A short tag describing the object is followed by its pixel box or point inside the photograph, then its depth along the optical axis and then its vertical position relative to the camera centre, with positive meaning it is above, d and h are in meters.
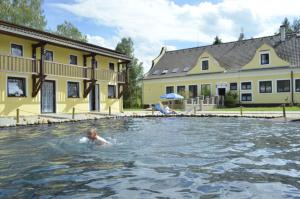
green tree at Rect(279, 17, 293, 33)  45.91 +15.74
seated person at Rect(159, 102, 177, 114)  19.76 -0.69
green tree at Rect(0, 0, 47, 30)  25.68 +10.13
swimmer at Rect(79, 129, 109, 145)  7.42 -1.09
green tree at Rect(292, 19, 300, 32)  47.46 +15.38
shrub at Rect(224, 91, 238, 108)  26.72 +0.25
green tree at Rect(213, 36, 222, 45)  39.94 +10.48
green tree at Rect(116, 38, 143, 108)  34.27 +3.89
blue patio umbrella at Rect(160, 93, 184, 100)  24.52 +0.64
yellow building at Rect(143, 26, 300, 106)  26.01 +3.62
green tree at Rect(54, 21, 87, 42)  31.81 +9.80
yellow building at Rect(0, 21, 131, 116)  15.16 +2.17
